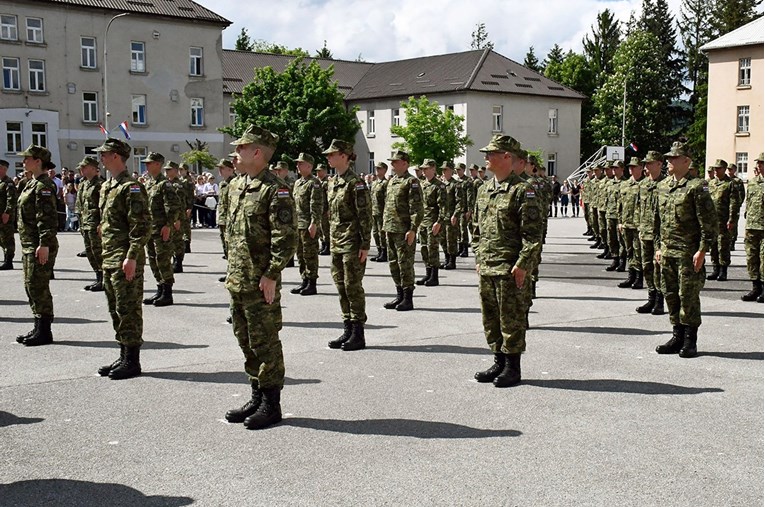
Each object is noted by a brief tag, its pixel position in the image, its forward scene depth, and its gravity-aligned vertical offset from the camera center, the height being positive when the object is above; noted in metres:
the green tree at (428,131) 54.28 +3.67
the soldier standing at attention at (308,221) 13.59 -0.51
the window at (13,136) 46.22 +3.06
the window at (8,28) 46.12 +8.91
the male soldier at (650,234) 11.38 -0.68
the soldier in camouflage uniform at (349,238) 9.38 -0.56
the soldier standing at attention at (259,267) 6.39 -0.59
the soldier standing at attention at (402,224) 12.13 -0.52
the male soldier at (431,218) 15.05 -0.54
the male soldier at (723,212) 15.90 -0.51
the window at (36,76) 47.03 +6.47
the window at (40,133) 47.16 +3.27
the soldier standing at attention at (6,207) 13.68 -0.24
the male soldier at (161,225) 12.70 -0.53
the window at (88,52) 48.59 +8.00
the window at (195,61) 52.78 +8.03
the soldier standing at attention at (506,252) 7.54 -0.58
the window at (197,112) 53.53 +4.92
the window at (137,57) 50.34 +7.97
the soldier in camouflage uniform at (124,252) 8.02 -0.57
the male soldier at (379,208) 15.28 -0.36
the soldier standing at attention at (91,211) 12.09 -0.31
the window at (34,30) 46.72 +8.91
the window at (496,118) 60.03 +4.91
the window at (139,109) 50.84 +4.93
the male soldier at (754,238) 13.03 -0.85
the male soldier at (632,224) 13.98 -0.64
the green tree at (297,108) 56.78 +5.55
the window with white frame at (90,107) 49.09 +4.92
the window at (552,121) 64.25 +5.01
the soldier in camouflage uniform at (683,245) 8.95 -0.63
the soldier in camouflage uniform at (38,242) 9.40 -0.56
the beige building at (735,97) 53.38 +5.70
